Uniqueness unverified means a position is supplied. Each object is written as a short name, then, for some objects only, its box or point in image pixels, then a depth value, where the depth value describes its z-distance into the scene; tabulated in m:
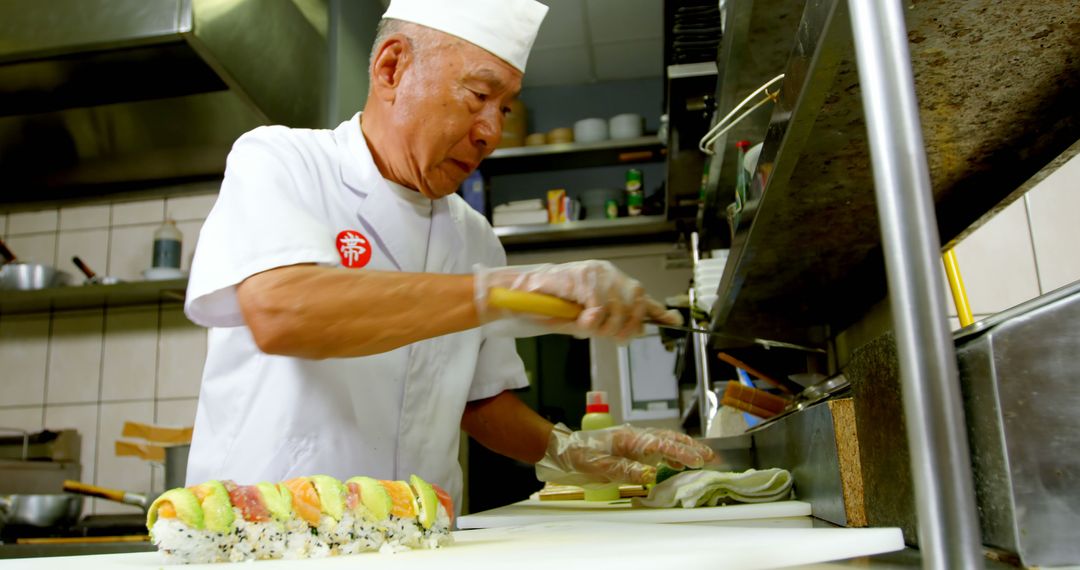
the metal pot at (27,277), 3.46
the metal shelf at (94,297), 3.42
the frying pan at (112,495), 2.70
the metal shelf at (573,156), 4.01
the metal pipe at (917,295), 0.54
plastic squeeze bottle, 2.09
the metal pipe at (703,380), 2.53
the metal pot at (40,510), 2.54
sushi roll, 0.86
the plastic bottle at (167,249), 3.53
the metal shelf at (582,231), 3.98
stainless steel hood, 2.21
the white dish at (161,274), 3.42
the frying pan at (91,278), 3.44
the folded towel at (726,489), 1.26
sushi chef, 1.05
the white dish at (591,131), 4.05
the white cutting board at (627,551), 0.64
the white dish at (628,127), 4.04
